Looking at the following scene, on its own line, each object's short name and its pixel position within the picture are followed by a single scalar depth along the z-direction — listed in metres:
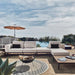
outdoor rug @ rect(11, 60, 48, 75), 3.71
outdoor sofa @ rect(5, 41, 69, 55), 6.33
